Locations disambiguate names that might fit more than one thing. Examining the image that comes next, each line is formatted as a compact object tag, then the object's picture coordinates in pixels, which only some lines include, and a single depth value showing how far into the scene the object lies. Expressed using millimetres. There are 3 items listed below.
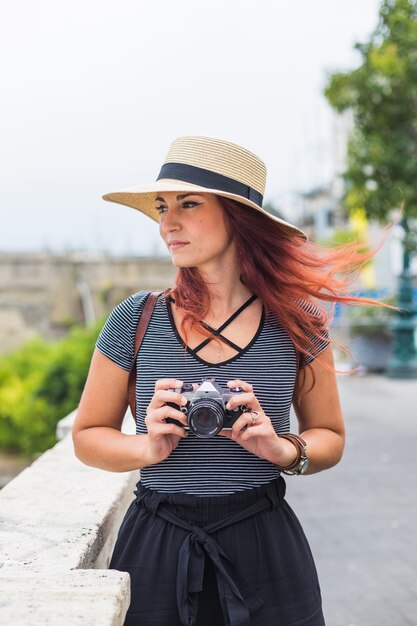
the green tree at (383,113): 10914
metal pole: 13281
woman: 1983
